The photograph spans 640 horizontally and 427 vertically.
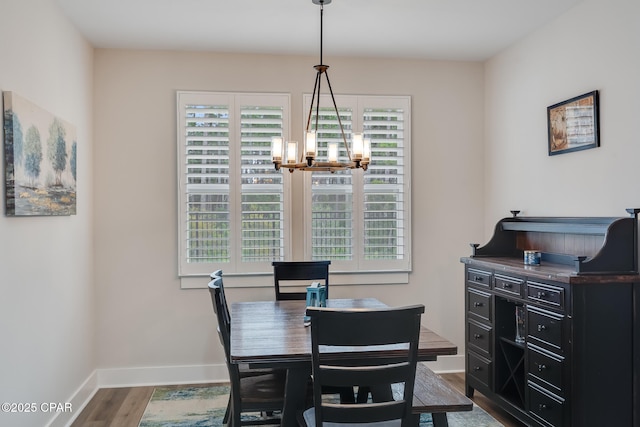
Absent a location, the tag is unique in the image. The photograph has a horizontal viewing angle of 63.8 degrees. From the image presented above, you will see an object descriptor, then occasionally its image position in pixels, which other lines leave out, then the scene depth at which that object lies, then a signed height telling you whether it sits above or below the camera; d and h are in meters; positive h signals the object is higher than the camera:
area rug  3.48 -1.38
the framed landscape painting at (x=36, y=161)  2.57 +0.34
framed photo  3.22 +0.62
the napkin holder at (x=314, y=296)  3.04 -0.46
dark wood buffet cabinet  2.75 -0.63
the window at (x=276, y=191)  4.34 +0.24
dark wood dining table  2.37 -0.62
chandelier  3.10 +0.38
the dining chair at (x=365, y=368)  2.07 -0.58
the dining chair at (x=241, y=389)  2.64 -0.93
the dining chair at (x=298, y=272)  3.97 -0.41
